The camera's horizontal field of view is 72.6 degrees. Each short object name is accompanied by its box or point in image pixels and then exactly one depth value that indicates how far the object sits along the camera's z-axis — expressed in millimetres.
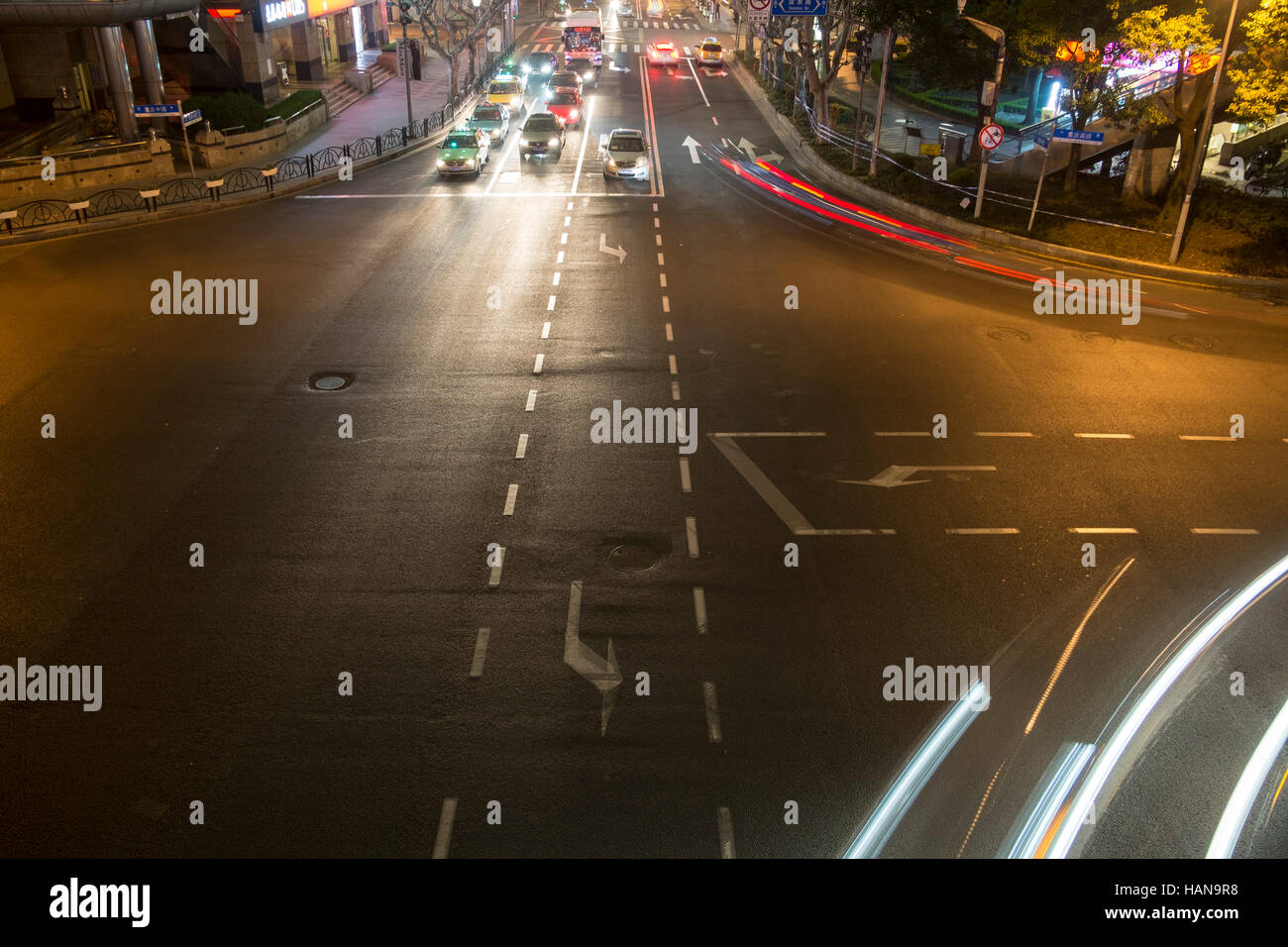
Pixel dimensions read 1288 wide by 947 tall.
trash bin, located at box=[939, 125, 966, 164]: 34219
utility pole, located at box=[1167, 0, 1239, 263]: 22766
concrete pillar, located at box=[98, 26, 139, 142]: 30219
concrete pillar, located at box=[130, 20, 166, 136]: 31766
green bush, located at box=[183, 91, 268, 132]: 33656
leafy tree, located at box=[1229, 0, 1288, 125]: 21406
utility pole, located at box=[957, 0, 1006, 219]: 24188
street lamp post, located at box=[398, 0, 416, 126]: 38312
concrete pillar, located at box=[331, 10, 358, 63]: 55719
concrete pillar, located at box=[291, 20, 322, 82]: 47438
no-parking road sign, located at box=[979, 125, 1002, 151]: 25359
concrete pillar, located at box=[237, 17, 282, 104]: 40438
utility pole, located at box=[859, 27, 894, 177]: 31666
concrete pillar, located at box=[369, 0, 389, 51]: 63375
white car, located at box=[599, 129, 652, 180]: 31844
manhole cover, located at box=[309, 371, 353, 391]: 16203
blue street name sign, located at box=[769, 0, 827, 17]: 32875
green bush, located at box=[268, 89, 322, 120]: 38153
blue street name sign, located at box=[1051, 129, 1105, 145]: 23372
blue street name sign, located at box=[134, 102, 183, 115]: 27953
